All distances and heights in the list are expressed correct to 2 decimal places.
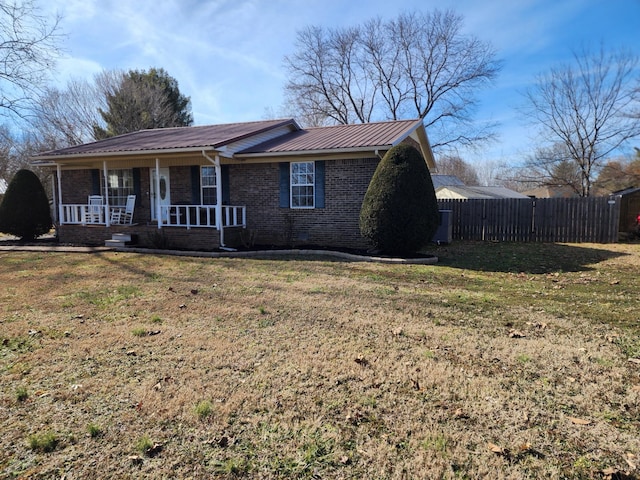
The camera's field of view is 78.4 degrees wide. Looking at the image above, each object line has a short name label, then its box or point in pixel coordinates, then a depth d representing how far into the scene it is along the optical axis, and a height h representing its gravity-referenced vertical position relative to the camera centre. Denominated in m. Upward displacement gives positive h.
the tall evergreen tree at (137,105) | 29.97 +8.30
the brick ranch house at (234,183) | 12.08 +1.04
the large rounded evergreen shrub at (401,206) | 9.65 +0.18
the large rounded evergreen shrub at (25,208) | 14.52 +0.15
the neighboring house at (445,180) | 29.08 +2.64
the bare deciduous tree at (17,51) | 12.95 +5.37
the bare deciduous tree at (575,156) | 26.70 +4.13
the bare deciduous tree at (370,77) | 30.84 +11.10
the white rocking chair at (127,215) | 14.54 -0.10
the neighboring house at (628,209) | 14.90 +0.17
